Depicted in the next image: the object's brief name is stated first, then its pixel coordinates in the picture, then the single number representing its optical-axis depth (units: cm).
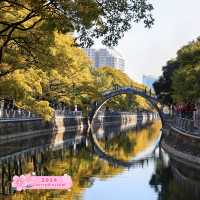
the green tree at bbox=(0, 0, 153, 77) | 2056
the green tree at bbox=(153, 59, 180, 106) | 9712
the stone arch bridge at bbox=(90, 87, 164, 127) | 11675
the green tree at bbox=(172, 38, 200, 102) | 5964
